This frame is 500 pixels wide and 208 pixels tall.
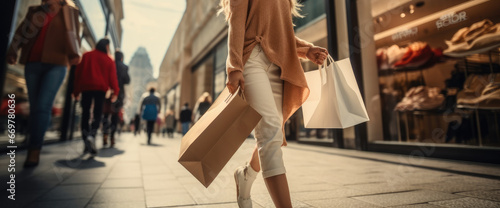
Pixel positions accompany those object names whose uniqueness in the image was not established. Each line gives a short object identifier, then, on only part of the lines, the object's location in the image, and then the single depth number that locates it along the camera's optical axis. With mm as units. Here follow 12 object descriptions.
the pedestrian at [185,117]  10359
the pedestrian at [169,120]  13055
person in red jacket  3879
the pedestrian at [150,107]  7465
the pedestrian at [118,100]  5637
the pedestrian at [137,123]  14724
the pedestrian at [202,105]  7161
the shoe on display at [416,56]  4852
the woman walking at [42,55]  2828
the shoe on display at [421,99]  4637
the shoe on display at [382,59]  5426
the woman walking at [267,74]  1228
